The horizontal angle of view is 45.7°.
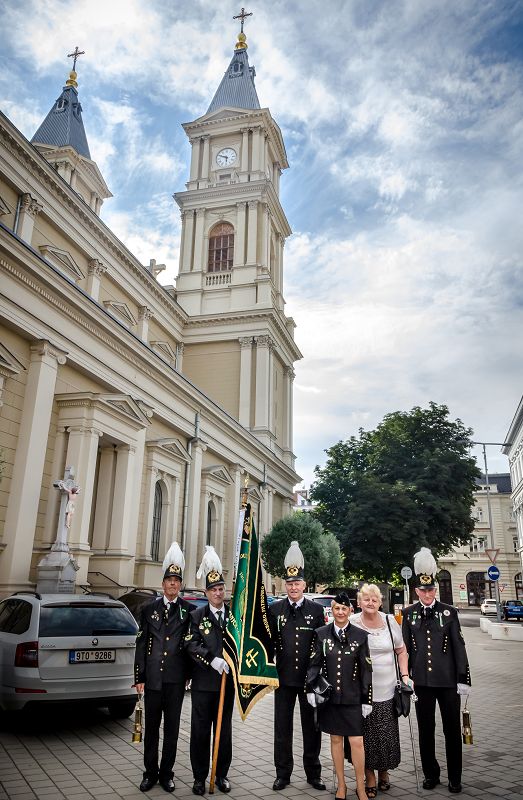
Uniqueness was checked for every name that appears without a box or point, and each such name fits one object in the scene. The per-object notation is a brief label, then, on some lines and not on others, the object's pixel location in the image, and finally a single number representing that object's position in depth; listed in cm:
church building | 1395
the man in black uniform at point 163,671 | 531
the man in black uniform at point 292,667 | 552
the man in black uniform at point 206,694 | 530
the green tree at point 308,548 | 2670
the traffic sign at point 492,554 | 2103
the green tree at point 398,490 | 3244
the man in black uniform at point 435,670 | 549
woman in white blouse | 529
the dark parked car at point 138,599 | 1127
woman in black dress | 505
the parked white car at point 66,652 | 651
